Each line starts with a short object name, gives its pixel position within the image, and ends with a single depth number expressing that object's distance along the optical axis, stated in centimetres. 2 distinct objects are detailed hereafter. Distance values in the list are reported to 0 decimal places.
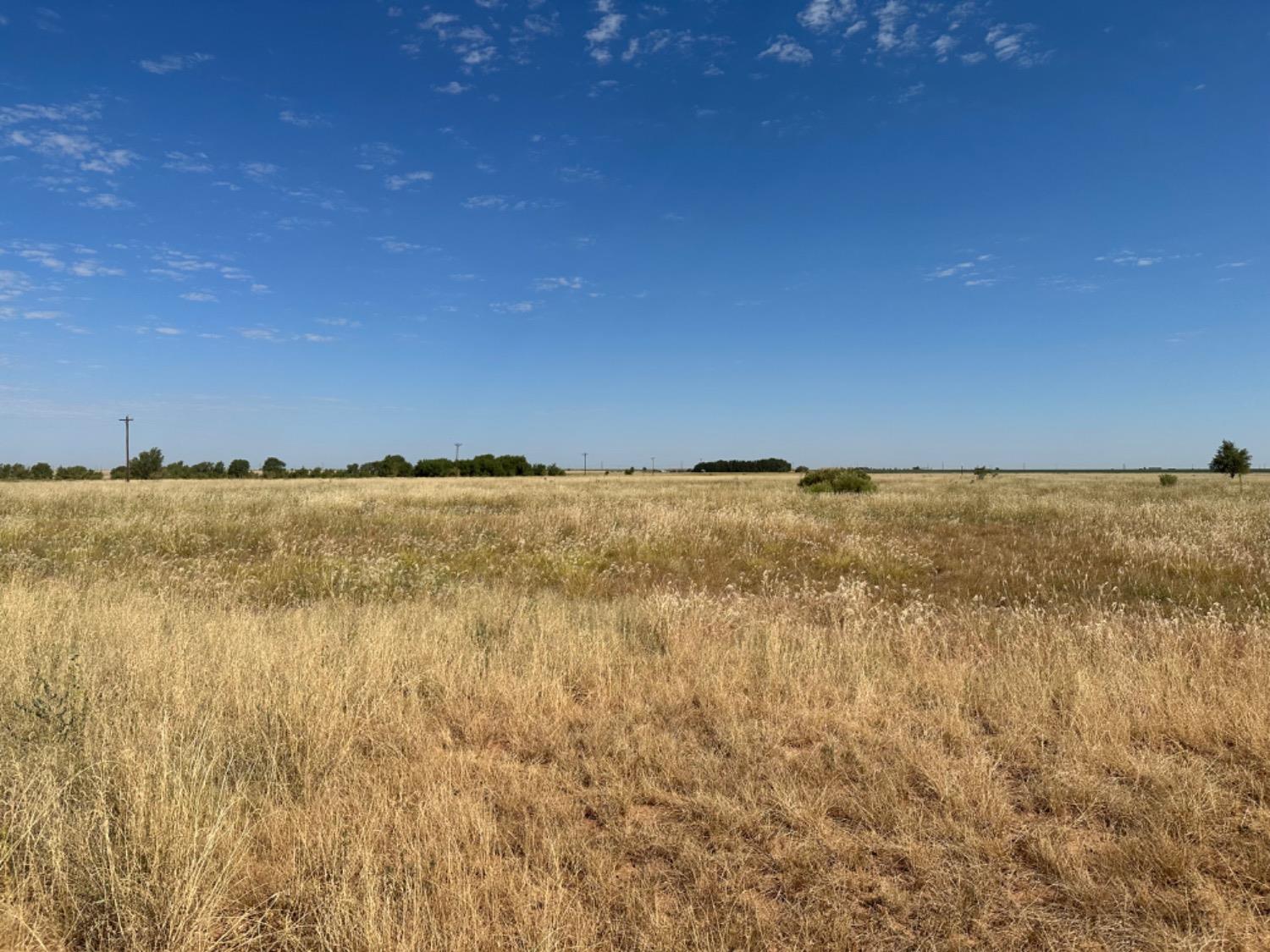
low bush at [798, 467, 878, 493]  4066
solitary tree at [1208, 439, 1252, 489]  4562
